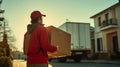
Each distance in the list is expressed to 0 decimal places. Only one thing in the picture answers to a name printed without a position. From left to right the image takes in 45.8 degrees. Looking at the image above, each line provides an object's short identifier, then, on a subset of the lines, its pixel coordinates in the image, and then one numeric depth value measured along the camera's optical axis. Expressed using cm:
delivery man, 221
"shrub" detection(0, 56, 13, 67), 692
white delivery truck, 1358
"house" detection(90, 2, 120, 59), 1861
